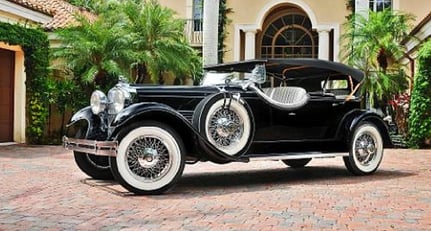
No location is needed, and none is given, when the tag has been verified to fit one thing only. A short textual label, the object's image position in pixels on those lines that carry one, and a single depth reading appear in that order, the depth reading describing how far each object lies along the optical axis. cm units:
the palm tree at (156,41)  1522
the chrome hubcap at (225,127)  657
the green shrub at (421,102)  1284
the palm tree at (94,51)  1384
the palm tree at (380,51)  1501
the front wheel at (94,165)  724
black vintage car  610
